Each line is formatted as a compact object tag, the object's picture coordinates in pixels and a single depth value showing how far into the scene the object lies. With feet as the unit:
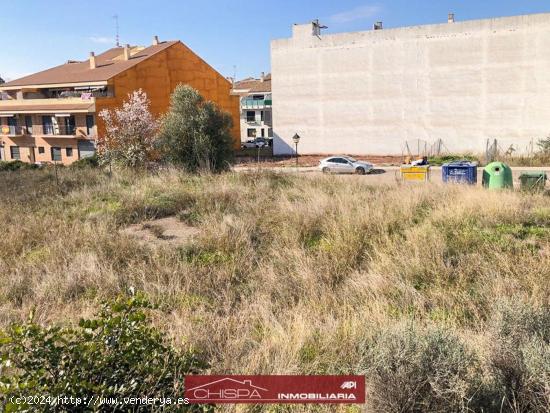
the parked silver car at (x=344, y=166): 95.10
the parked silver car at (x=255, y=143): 169.37
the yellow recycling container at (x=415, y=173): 60.19
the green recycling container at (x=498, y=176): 46.96
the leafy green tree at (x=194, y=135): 59.88
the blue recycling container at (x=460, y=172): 56.17
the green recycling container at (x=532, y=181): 42.26
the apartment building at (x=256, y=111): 191.11
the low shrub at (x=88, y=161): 99.43
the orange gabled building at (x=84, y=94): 122.83
